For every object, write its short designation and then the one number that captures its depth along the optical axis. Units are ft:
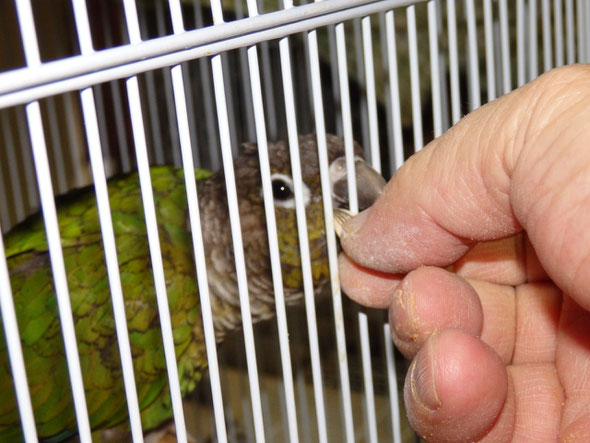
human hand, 0.40
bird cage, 0.39
